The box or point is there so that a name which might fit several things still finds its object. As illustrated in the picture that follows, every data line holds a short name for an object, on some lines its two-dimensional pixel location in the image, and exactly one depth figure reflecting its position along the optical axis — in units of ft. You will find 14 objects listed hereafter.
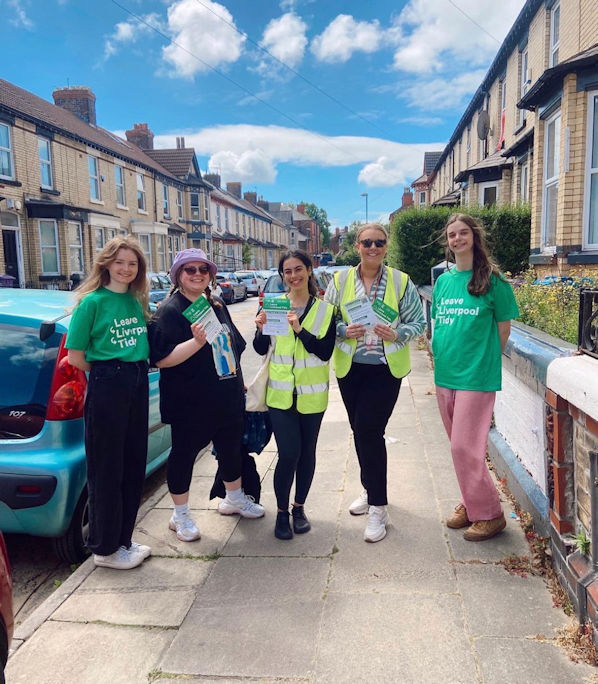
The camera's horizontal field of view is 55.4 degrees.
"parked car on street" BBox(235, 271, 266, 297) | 110.11
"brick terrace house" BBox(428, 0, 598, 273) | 30.30
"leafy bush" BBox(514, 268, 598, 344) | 14.30
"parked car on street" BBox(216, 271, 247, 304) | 87.02
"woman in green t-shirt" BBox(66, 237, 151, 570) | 10.25
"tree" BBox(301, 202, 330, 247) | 374.22
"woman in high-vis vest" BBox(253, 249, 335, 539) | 11.29
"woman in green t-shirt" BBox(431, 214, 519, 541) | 10.71
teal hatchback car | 10.68
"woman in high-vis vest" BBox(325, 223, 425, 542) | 11.10
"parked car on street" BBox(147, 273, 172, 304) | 52.70
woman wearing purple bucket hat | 11.10
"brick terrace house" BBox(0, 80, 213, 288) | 65.82
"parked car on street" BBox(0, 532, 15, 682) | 6.47
